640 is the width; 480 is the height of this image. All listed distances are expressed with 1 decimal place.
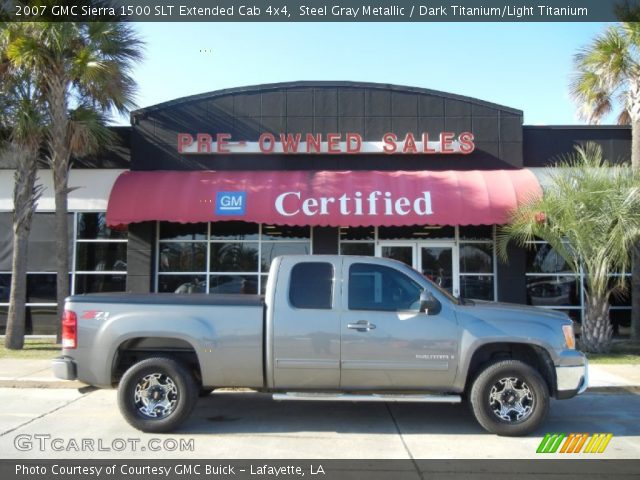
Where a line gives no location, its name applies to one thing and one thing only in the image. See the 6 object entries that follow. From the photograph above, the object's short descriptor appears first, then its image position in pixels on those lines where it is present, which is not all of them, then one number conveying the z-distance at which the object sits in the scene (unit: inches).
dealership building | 542.0
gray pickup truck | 237.8
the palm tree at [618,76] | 489.7
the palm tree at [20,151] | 464.8
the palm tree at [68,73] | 454.9
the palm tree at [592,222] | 432.5
